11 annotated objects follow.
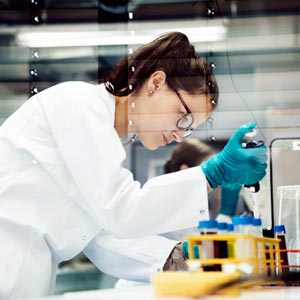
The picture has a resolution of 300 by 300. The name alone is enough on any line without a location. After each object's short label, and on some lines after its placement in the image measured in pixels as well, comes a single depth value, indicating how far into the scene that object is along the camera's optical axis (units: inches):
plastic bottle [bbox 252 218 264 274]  57.0
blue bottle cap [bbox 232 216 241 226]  60.2
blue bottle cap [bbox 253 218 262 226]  64.0
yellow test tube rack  41.8
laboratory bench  42.4
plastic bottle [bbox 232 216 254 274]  51.9
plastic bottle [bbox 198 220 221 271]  53.3
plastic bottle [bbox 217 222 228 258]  53.7
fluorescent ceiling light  93.0
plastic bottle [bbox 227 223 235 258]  53.3
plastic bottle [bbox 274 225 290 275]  73.0
